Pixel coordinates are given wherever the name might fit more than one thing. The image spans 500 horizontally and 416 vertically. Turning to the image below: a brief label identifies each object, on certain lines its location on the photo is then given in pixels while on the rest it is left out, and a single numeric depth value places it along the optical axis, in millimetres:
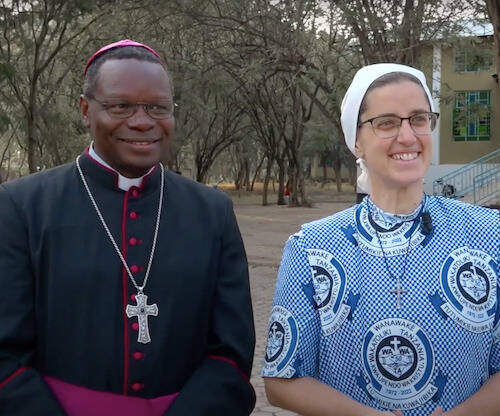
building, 30516
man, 2148
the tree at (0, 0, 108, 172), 17531
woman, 2158
